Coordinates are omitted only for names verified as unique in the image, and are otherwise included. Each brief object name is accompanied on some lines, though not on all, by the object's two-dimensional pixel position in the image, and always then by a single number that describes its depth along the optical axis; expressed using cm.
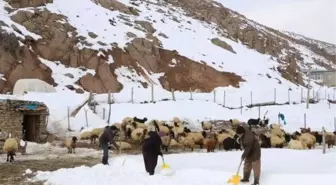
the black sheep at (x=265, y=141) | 2138
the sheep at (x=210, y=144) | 2039
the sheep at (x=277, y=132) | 2419
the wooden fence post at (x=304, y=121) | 3467
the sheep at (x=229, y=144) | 2050
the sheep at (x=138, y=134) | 2354
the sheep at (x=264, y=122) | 3252
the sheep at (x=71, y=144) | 2100
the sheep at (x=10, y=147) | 1838
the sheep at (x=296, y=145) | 1896
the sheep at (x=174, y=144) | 2138
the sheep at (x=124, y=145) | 2094
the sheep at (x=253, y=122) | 3187
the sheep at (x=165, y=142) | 2058
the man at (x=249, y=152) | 1174
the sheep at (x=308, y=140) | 2061
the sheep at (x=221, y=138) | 2175
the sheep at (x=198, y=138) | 2159
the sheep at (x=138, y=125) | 2594
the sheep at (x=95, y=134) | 2465
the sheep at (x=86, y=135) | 2484
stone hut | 2384
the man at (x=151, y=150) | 1380
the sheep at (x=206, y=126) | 2955
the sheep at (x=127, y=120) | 2786
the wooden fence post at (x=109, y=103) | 3069
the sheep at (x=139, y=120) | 2880
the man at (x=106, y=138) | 1648
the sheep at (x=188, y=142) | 2127
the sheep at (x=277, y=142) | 2159
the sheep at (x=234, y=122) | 3127
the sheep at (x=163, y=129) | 2424
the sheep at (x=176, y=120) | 2942
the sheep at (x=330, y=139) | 2298
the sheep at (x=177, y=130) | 2450
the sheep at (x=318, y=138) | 2450
